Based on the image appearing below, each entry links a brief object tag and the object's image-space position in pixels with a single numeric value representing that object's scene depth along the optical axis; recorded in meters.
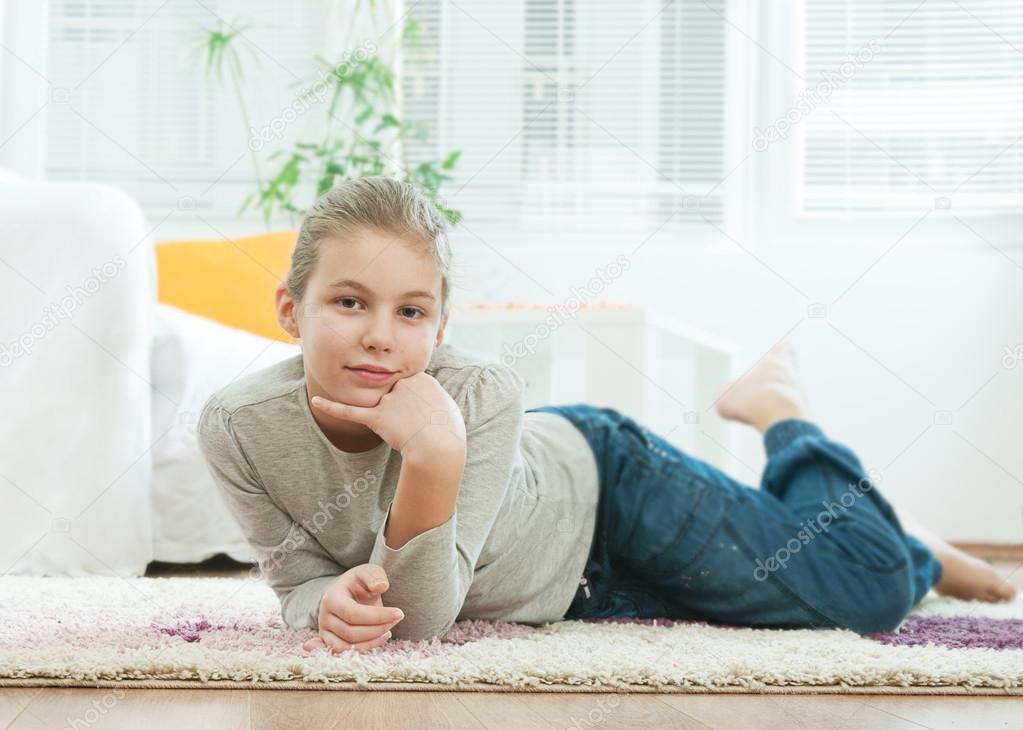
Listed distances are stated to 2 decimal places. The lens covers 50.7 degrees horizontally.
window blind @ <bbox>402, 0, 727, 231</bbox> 2.96
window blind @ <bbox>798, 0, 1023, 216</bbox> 2.80
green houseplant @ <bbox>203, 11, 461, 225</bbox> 2.77
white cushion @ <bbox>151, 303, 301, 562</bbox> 1.67
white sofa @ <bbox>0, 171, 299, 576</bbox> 1.51
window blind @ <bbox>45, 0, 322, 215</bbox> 2.98
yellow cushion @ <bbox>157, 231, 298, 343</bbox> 2.13
